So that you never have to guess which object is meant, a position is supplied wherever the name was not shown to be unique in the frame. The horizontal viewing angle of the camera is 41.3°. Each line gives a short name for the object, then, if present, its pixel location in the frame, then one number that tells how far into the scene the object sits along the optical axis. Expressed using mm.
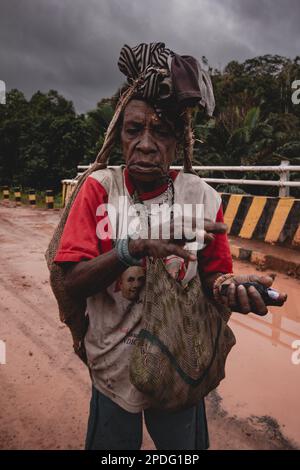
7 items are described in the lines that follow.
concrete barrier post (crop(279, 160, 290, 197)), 5691
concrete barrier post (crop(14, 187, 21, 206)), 14970
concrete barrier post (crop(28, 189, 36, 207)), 13577
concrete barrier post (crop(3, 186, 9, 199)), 16852
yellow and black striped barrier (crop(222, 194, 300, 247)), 5281
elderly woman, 1277
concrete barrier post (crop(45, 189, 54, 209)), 13094
